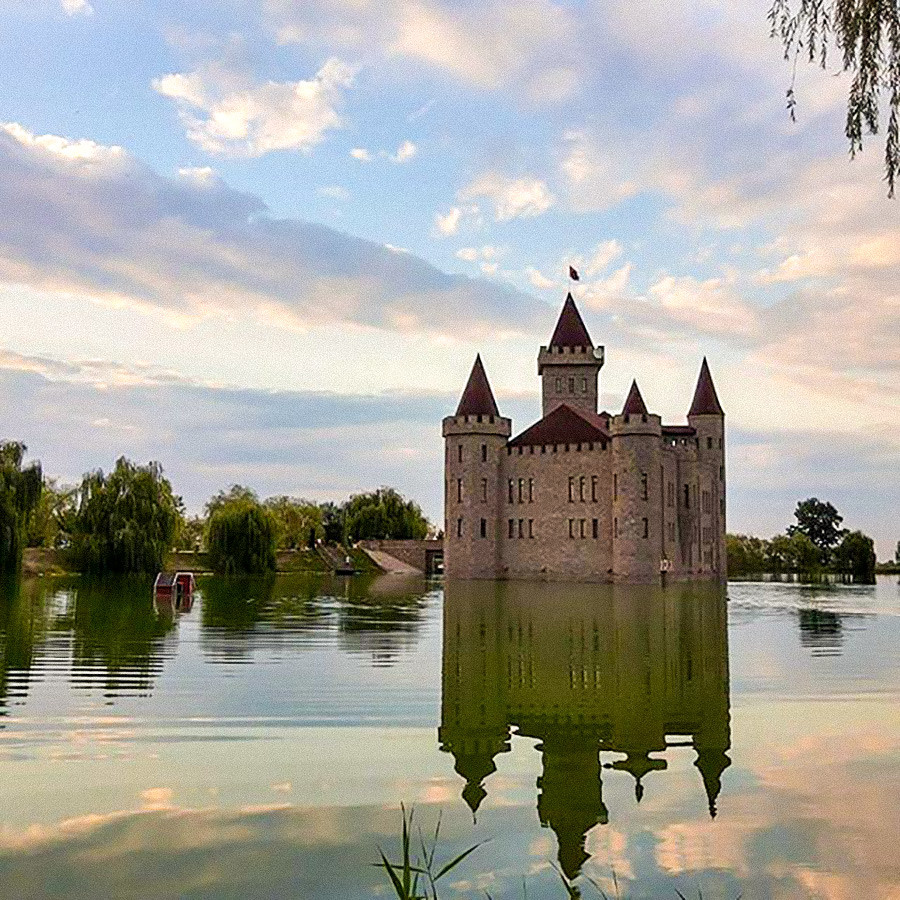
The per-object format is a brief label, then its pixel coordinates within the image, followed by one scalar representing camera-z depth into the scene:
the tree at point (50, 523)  56.97
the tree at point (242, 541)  53.66
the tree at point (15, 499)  39.56
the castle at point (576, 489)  49.09
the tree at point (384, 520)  84.12
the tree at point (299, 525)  87.81
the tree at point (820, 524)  104.25
